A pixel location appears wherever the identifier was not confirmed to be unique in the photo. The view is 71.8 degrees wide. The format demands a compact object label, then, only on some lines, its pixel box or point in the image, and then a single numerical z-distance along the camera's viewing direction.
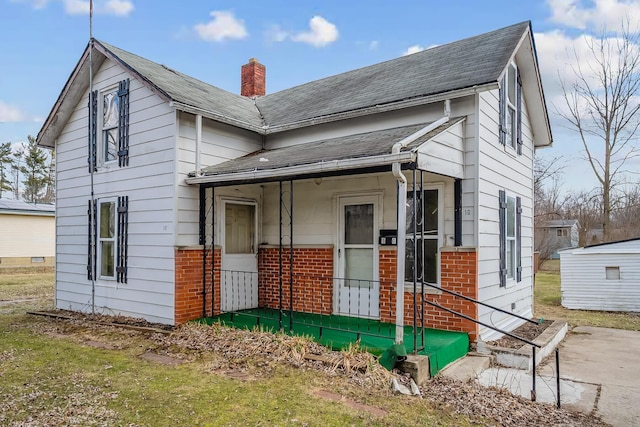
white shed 11.54
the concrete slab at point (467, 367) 5.23
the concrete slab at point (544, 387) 4.78
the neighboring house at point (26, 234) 21.38
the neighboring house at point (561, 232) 33.65
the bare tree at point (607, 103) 19.38
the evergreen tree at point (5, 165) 34.97
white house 6.35
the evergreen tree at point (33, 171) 35.16
